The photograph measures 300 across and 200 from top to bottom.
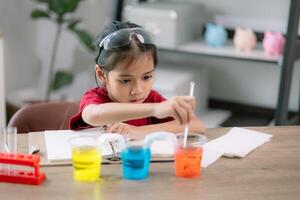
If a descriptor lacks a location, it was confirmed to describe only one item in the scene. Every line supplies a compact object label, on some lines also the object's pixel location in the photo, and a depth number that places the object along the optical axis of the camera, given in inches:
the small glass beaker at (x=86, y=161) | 61.0
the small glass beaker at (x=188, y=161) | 61.9
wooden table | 58.6
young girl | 68.8
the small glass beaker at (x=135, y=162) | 61.4
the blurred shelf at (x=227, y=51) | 120.0
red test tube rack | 60.5
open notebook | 65.5
